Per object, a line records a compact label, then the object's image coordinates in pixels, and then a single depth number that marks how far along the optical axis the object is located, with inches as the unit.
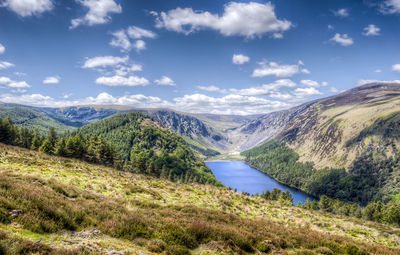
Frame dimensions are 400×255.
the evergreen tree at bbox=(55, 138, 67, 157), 2230.6
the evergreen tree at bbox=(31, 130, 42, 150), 2742.4
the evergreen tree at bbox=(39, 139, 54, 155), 2336.4
